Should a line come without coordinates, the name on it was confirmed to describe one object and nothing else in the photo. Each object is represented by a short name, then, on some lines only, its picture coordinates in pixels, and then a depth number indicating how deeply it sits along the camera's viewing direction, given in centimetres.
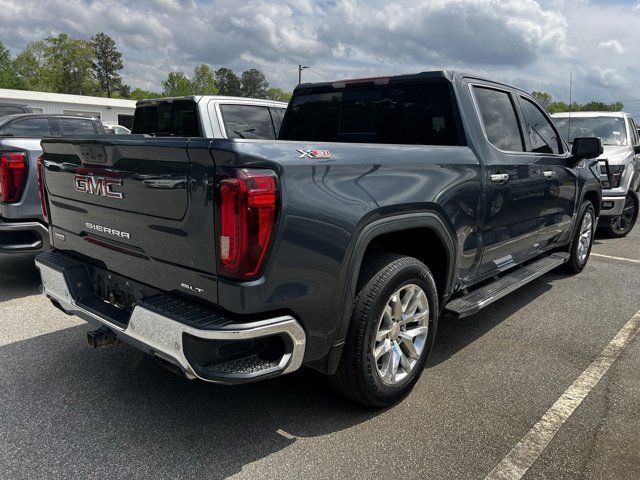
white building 3975
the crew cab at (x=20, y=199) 492
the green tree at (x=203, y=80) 10112
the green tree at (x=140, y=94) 10079
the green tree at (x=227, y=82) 10006
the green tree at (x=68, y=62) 7531
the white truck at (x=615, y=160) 794
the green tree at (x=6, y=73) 7481
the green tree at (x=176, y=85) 9879
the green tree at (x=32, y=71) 7544
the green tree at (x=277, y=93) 11788
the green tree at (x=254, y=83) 10018
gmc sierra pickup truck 229
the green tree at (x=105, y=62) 8481
